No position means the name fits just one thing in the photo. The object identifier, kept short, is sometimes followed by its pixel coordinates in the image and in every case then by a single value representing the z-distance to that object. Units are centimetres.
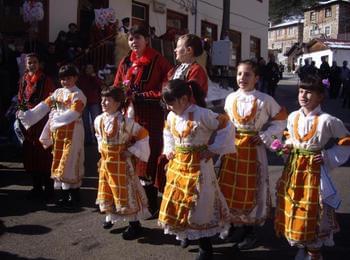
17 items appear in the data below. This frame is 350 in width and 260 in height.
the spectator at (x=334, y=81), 2172
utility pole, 1695
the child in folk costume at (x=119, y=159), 432
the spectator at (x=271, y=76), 1817
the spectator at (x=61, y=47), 998
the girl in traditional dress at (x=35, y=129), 552
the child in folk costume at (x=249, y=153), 412
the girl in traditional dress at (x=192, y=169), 373
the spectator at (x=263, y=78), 1797
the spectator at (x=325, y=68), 2133
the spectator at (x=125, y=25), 1144
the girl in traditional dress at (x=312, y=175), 358
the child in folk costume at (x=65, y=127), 515
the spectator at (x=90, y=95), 952
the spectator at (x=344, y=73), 2130
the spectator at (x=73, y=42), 1007
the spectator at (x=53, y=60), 930
